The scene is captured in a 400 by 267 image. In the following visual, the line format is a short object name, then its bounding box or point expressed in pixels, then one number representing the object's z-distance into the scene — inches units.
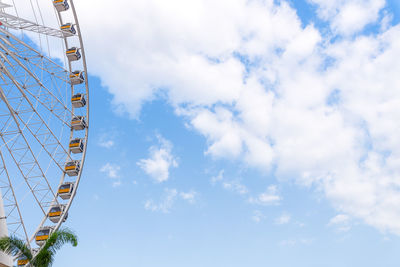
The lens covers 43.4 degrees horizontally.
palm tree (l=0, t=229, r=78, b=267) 980.9
